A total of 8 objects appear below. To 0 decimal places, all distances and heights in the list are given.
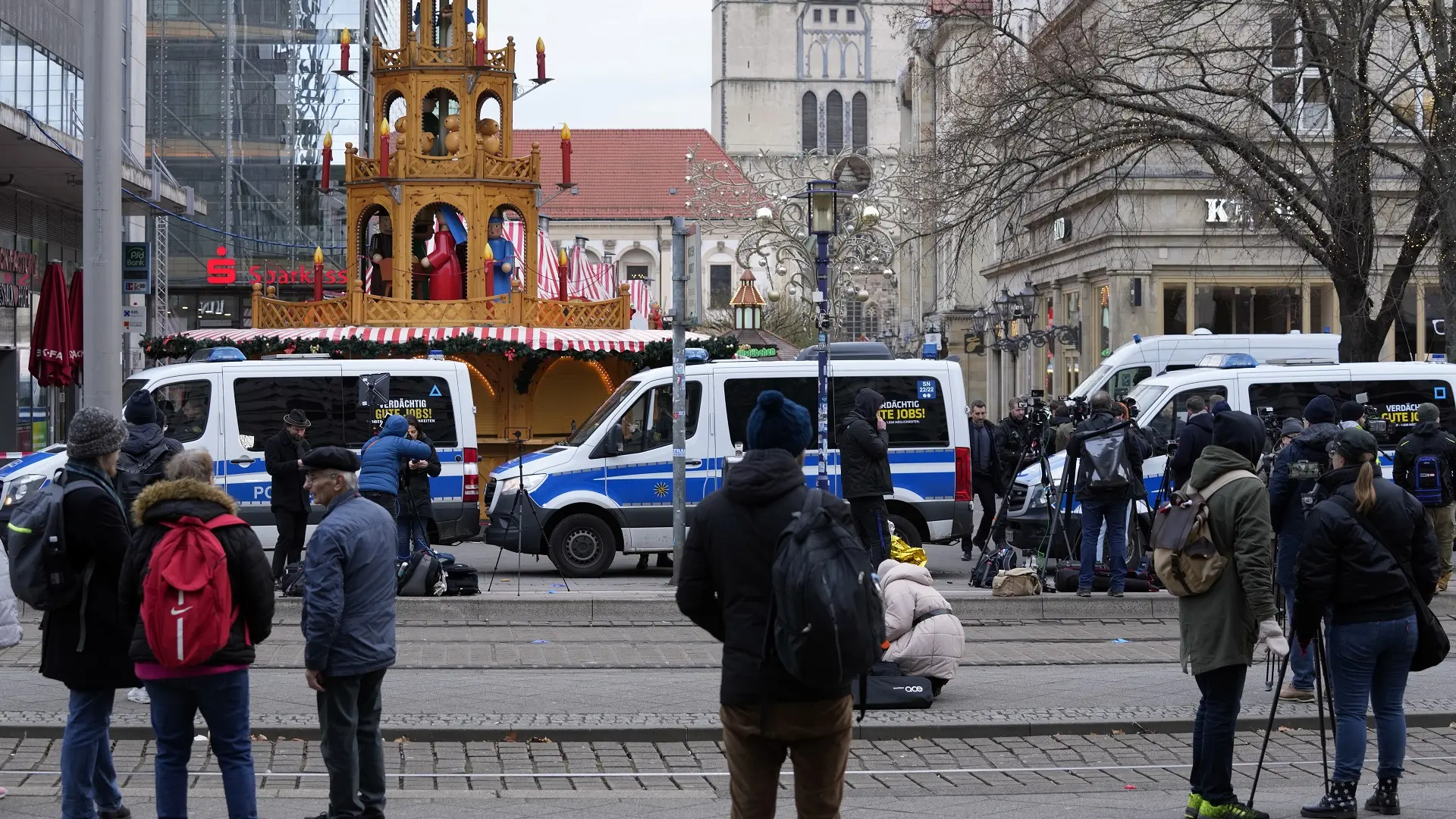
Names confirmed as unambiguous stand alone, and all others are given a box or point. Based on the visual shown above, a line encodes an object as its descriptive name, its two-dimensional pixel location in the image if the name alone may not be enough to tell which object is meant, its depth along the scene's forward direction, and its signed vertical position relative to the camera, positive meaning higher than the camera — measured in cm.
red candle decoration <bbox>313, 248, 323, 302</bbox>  3016 +187
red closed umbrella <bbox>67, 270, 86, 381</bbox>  2864 +98
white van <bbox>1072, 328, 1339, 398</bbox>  2739 +52
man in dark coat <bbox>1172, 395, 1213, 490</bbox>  1511 -45
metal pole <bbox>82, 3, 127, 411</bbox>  1480 +155
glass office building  4975 +739
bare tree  2112 +320
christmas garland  2478 +53
